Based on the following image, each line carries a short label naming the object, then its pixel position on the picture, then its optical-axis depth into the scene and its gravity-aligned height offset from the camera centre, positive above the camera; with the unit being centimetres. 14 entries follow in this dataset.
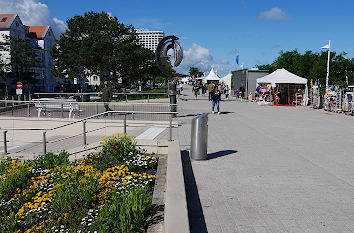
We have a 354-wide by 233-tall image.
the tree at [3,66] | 4720 +378
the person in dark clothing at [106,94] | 1691 -11
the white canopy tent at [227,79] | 5147 +231
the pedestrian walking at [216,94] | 1764 -5
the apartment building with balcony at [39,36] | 6170 +1194
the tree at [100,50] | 3678 +500
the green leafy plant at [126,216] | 367 -146
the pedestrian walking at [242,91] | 3253 +25
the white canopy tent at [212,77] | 4672 +241
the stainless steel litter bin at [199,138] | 759 -107
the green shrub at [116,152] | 669 -132
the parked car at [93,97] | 2930 -48
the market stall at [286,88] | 2630 +52
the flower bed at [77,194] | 385 -153
